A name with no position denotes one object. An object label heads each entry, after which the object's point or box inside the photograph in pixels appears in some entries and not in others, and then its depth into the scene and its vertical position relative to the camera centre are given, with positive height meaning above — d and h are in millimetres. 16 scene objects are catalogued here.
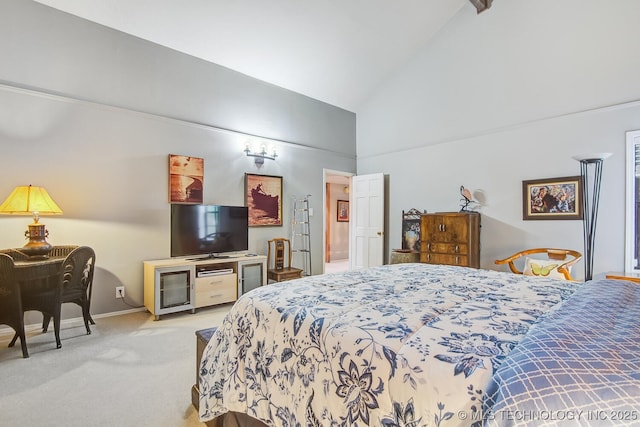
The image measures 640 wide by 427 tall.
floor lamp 3369 +66
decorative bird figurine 4487 +225
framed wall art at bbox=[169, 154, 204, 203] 3928 +480
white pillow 3250 -608
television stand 3430 -824
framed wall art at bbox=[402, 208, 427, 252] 5086 -281
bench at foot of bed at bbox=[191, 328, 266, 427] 1346 -938
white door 5555 -136
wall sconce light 4616 +942
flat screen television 3734 -200
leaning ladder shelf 5273 -366
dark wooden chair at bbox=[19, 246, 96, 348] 2617 -692
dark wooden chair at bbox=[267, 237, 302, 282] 4625 -771
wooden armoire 4098 -352
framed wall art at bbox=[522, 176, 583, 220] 3662 +184
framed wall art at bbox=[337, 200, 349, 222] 8625 +81
